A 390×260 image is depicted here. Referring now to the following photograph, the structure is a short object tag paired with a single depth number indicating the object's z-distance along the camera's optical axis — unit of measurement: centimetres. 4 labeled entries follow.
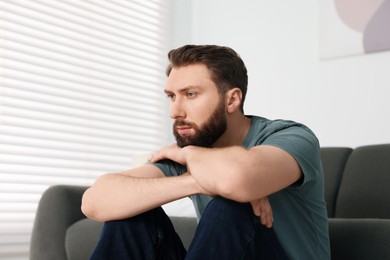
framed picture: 300
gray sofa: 235
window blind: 293
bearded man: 131
